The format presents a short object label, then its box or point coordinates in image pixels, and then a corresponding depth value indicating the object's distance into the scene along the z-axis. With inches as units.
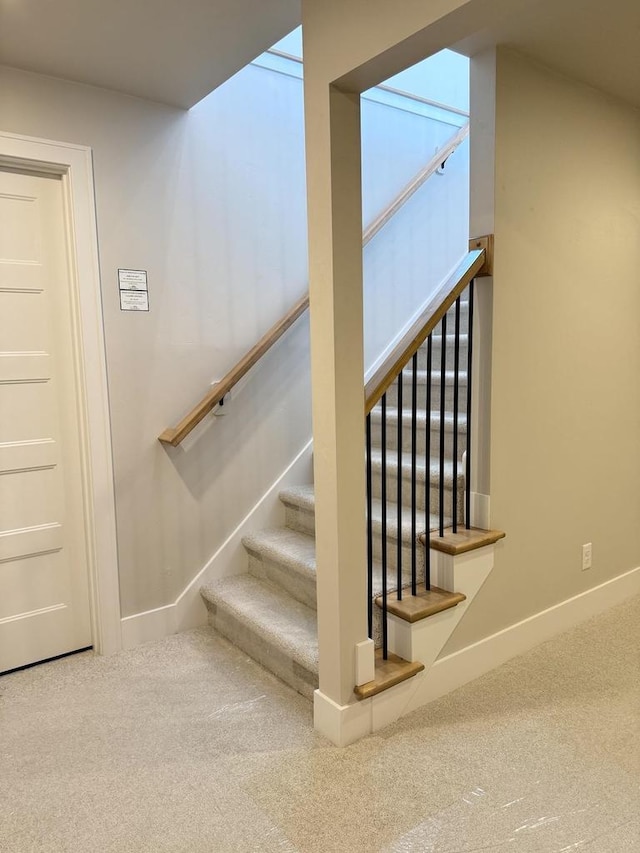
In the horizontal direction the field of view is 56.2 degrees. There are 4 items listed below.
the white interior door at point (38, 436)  89.8
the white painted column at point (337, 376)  67.8
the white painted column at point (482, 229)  84.2
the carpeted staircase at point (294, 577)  88.5
